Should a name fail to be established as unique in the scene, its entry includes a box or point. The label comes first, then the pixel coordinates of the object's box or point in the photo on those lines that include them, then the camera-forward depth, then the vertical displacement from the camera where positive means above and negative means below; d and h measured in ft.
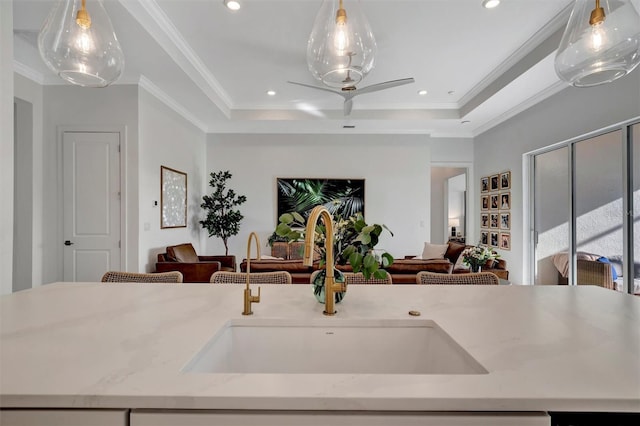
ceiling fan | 10.94 +4.64
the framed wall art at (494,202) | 17.04 +0.62
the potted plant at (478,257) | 11.69 -1.73
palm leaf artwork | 19.15 +1.25
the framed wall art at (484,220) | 18.04 -0.44
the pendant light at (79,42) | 4.48 +2.59
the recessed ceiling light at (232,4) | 8.38 +5.81
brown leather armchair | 11.75 -2.06
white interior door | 11.70 +0.35
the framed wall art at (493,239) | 17.19 -1.50
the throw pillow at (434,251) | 16.15 -2.08
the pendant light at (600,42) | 4.11 +2.41
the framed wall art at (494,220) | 17.06 -0.42
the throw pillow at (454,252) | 15.08 -1.96
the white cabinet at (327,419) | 1.87 -1.27
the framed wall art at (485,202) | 18.04 +0.65
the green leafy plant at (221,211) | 17.20 +0.11
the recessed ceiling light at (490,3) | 8.38 +5.84
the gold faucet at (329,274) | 3.43 -0.70
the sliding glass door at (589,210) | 9.84 +0.09
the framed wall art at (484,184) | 18.15 +1.77
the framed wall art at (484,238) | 18.03 -1.49
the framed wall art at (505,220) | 16.03 -0.39
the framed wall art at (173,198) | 13.61 +0.71
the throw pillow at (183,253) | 12.77 -1.79
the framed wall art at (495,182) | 16.96 +1.73
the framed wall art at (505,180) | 15.95 +1.75
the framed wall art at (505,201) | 16.03 +0.64
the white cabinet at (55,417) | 1.89 -1.27
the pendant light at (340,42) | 4.73 +2.75
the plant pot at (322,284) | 3.70 -0.89
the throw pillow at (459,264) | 13.94 -2.38
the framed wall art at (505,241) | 16.08 -1.49
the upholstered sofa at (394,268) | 9.08 -1.68
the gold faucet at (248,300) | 3.42 -0.99
